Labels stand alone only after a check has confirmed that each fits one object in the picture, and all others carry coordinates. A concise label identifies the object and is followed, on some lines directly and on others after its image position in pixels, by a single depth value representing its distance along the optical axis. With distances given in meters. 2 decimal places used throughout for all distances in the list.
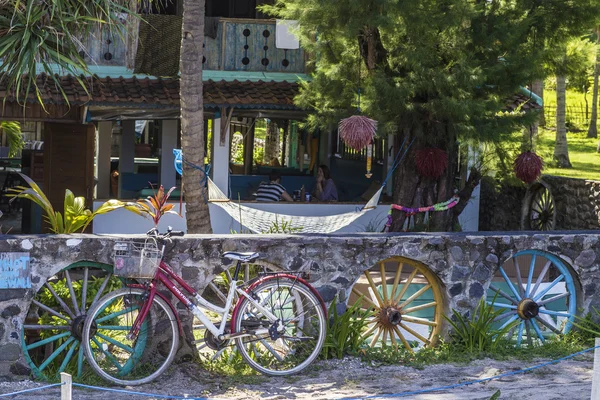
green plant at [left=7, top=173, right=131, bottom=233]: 8.40
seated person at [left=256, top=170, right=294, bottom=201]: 14.76
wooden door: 14.51
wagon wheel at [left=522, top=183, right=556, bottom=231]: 14.72
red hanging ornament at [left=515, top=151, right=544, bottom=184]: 13.32
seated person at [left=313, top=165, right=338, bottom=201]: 15.25
